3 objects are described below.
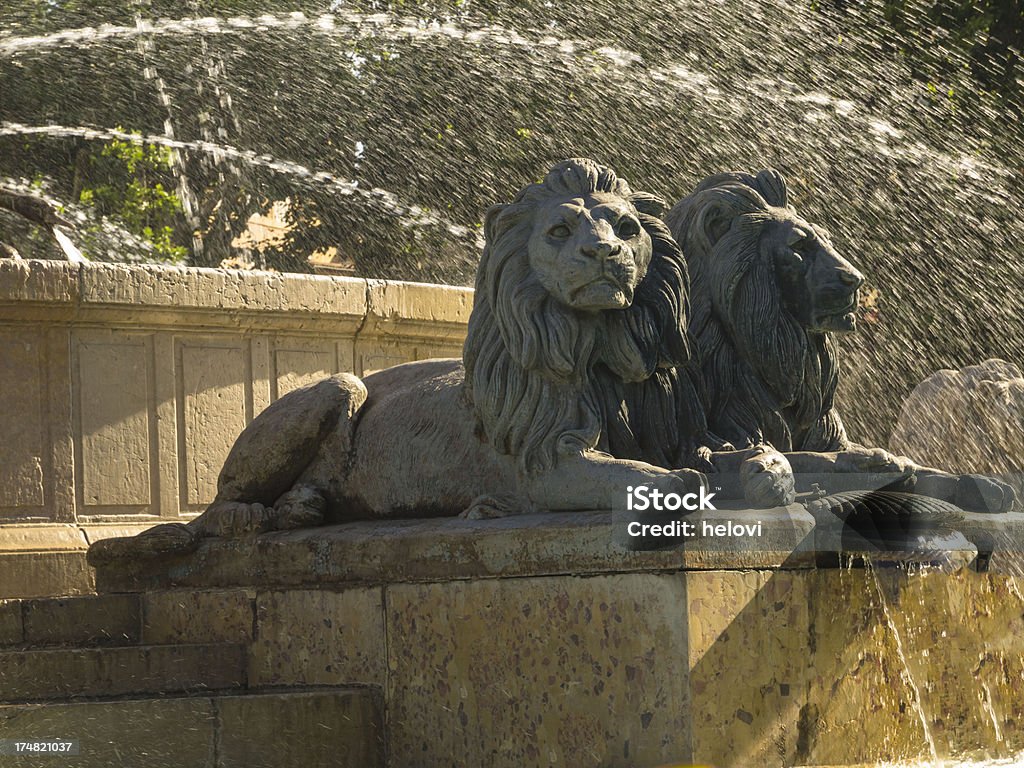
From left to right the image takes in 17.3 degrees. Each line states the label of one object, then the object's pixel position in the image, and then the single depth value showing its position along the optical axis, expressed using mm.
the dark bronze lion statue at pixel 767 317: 10743
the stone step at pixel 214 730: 9750
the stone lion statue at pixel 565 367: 10029
